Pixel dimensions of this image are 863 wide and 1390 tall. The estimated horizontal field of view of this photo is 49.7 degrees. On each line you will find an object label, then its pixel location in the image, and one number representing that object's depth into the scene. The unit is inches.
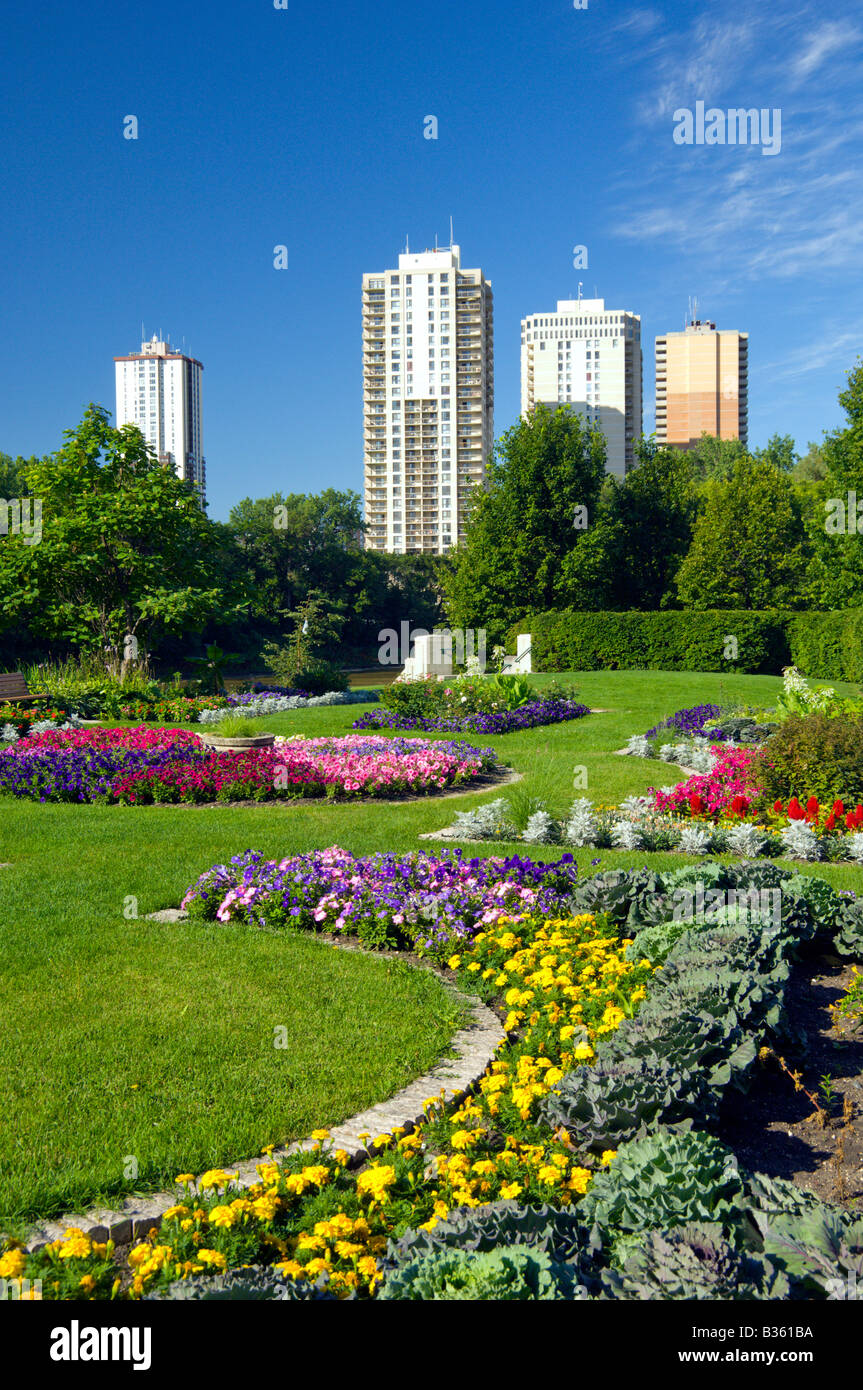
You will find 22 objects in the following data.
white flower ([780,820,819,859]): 285.6
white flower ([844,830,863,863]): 280.5
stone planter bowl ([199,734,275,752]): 464.1
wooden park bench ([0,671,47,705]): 682.0
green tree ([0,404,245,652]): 806.5
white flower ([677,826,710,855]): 295.6
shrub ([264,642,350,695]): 869.2
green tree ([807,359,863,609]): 1026.7
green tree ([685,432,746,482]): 2554.1
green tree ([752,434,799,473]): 2495.1
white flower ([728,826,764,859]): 291.3
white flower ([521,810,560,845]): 313.1
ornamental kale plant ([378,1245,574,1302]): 83.7
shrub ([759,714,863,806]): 315.3
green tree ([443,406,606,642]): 1267.2
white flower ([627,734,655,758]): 473.7
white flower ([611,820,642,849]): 301.4
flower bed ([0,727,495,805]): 401.1
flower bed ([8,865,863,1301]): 88.4
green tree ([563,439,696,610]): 1343.5
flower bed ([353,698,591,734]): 569.0
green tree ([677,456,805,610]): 1238.9
